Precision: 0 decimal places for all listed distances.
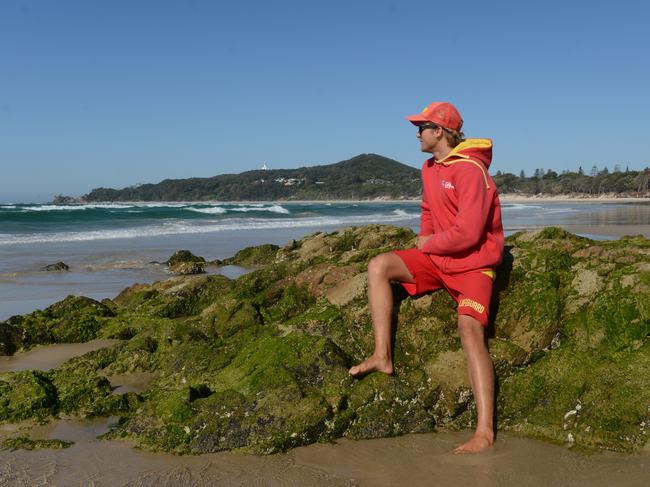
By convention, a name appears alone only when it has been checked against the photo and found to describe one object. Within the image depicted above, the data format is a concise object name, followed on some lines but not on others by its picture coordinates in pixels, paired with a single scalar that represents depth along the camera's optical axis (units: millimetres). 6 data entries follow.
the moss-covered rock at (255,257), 17469
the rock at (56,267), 16688
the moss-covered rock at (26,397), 4996
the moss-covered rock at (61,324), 7852
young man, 4395
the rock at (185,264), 15892
